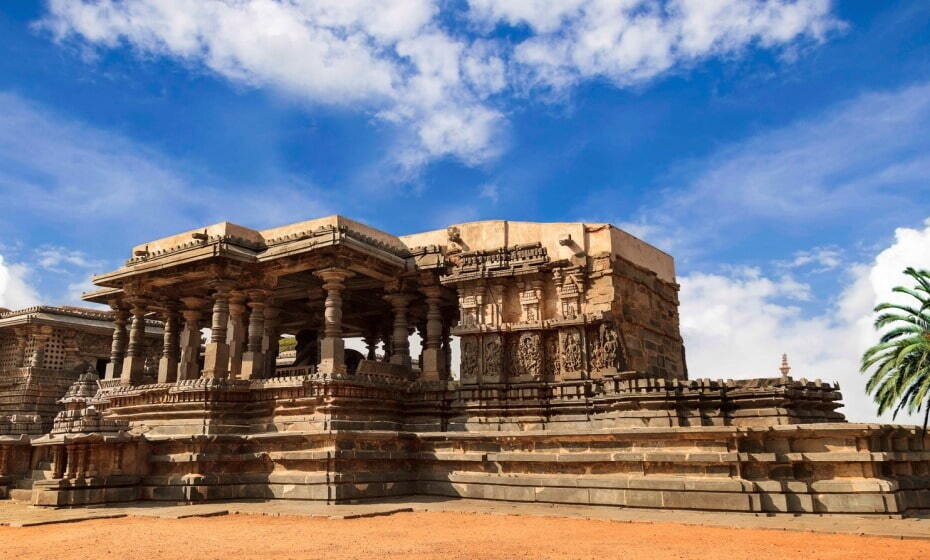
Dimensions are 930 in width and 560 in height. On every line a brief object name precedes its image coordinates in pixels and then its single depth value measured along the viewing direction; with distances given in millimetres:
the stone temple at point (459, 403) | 12633
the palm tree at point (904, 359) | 18703
